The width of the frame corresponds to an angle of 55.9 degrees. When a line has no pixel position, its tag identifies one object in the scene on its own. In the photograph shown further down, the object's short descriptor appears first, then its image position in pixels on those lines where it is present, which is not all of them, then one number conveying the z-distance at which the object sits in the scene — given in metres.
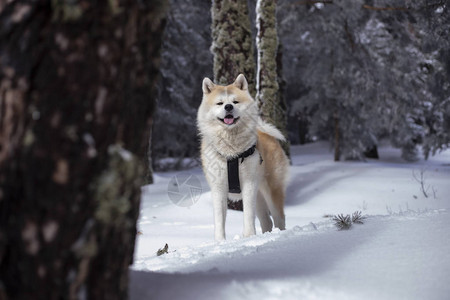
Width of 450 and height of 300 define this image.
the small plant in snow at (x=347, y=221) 3.22
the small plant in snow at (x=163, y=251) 4.16
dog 4.68
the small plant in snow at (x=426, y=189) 8.29
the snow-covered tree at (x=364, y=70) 13.21
